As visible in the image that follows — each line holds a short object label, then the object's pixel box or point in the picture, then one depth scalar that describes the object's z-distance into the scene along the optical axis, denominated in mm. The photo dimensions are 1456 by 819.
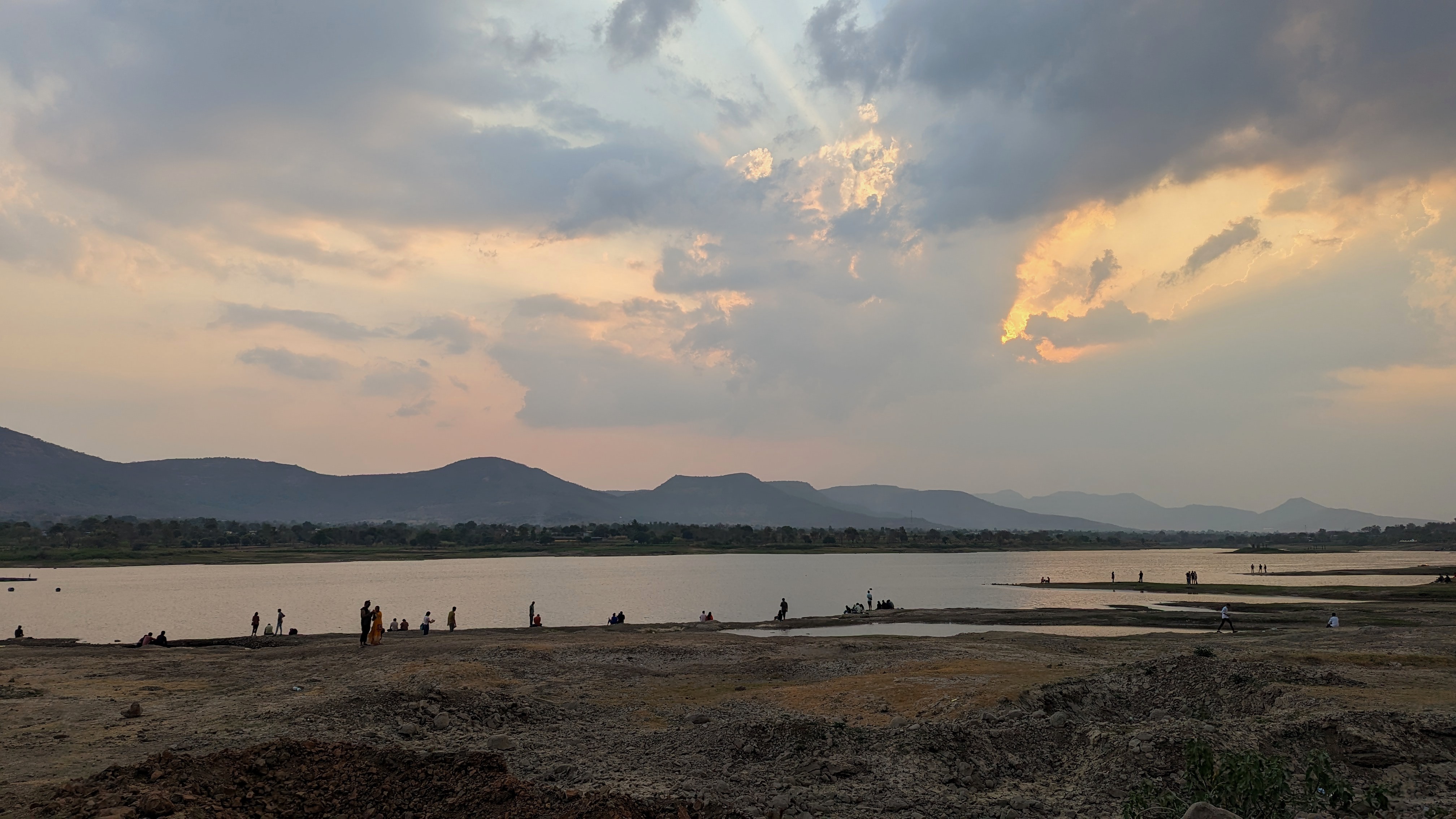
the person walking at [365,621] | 36031
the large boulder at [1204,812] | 10477
